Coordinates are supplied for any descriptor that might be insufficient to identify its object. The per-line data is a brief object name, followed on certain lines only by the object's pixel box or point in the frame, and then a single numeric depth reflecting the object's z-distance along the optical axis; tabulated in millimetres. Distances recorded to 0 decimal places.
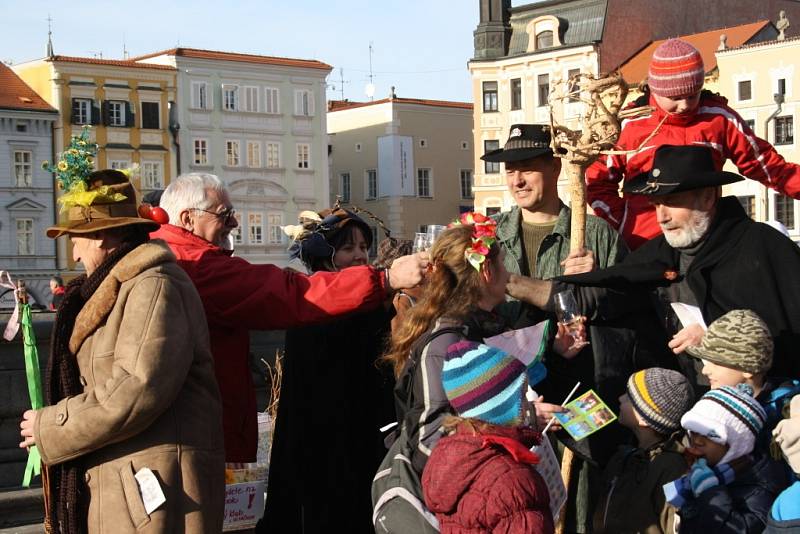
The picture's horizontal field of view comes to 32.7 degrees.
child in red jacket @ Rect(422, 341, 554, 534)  4648
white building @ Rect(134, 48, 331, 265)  68438
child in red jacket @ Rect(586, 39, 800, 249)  6438
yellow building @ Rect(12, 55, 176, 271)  64125
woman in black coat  6758
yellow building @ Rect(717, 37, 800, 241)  54375
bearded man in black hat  5781
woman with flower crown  5156
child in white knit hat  5297
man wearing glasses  5902
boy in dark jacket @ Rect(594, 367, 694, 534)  5668
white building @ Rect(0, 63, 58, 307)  62500
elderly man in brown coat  5141
